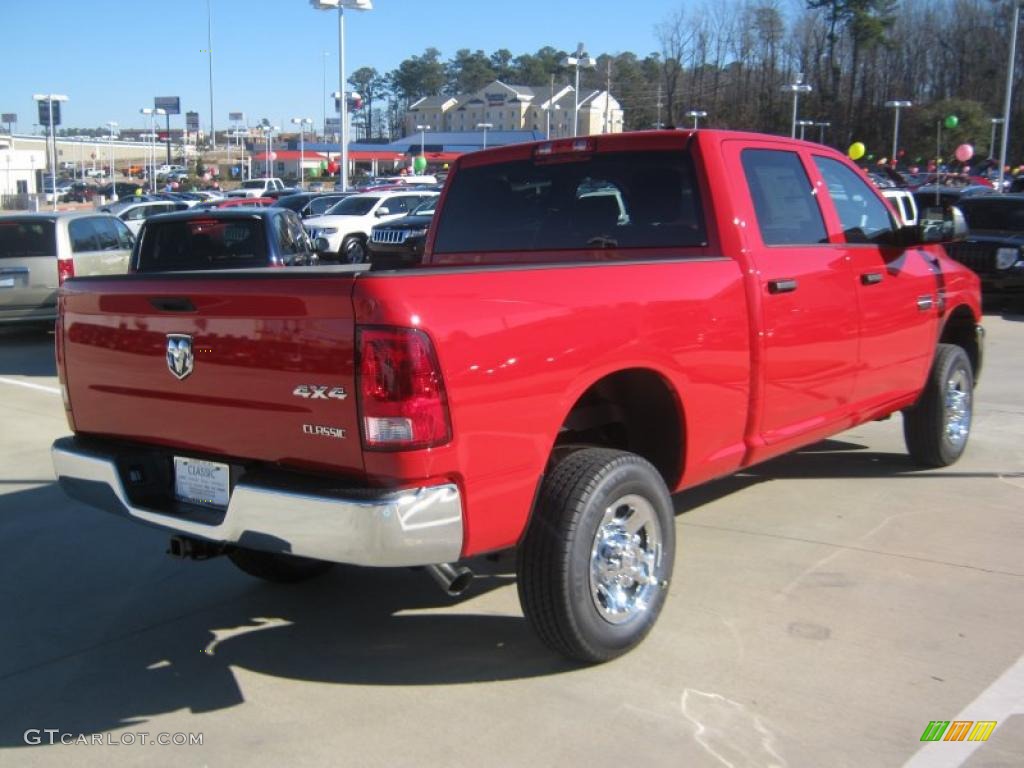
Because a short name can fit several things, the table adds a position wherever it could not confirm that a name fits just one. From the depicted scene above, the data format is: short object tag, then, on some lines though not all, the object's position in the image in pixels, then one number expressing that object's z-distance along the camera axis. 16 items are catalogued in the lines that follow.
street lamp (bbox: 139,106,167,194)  65.69
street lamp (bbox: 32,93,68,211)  44.94
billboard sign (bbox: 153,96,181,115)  88.75
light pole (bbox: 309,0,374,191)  29.48
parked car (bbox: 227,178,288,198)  48.08
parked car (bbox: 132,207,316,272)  10.46
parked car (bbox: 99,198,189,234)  30.42
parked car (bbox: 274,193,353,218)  31.42
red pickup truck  3.15
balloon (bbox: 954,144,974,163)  34.31
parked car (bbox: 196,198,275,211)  26.13
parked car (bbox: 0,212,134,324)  13.13
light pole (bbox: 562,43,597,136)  35.83
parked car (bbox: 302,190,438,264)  24.59
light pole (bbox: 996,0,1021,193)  31.84
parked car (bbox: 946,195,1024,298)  15.34
